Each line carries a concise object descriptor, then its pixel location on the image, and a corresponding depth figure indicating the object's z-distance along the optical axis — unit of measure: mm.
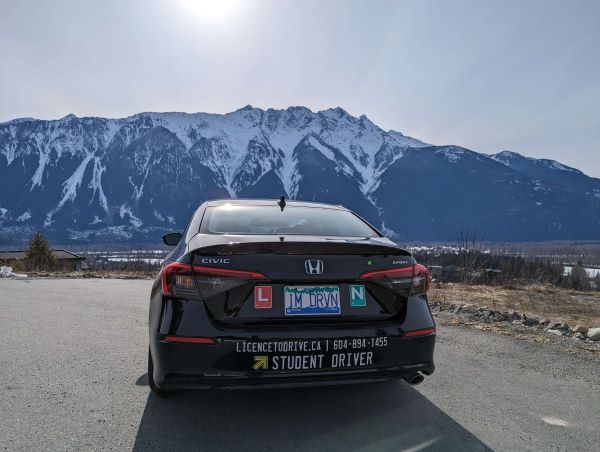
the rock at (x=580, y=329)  5965
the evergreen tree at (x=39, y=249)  38188
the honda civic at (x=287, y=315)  2598
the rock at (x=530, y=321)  6465
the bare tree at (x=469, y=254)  13069
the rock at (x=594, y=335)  5566
